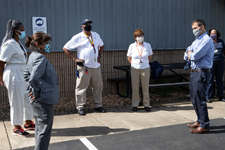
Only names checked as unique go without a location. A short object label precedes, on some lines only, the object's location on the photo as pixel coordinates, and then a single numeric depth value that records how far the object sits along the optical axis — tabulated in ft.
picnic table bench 23.89
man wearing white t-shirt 20.17
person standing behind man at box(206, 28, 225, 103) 24.03
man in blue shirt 16.39
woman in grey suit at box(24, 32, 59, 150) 11.53
